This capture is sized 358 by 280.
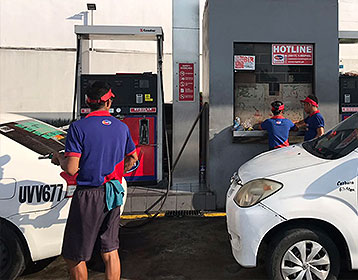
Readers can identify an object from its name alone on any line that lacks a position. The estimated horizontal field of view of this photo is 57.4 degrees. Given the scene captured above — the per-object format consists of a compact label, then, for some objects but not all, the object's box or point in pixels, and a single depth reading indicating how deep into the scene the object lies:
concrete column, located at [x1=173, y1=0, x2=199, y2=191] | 5.68
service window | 5.50
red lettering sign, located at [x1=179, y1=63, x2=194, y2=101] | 5.68
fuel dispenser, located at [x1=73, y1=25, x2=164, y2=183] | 5.52
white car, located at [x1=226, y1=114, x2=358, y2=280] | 2.73
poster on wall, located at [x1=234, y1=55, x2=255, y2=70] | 5.46
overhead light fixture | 12.12
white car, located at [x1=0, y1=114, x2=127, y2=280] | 2.88
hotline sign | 5.49
